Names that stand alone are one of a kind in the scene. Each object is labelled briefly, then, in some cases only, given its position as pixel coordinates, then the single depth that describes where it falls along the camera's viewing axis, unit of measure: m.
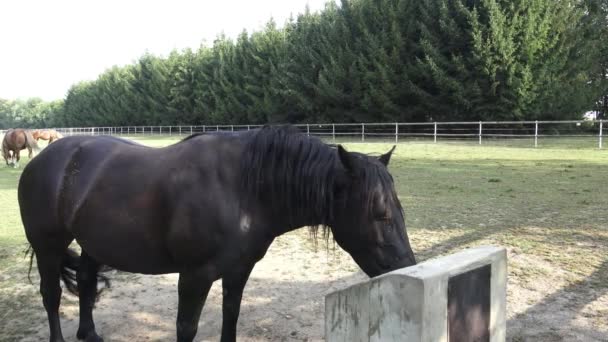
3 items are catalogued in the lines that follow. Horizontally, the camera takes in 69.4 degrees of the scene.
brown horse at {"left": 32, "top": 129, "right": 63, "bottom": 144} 22.25
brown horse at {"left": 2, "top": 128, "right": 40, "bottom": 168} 15.43
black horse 2.11
